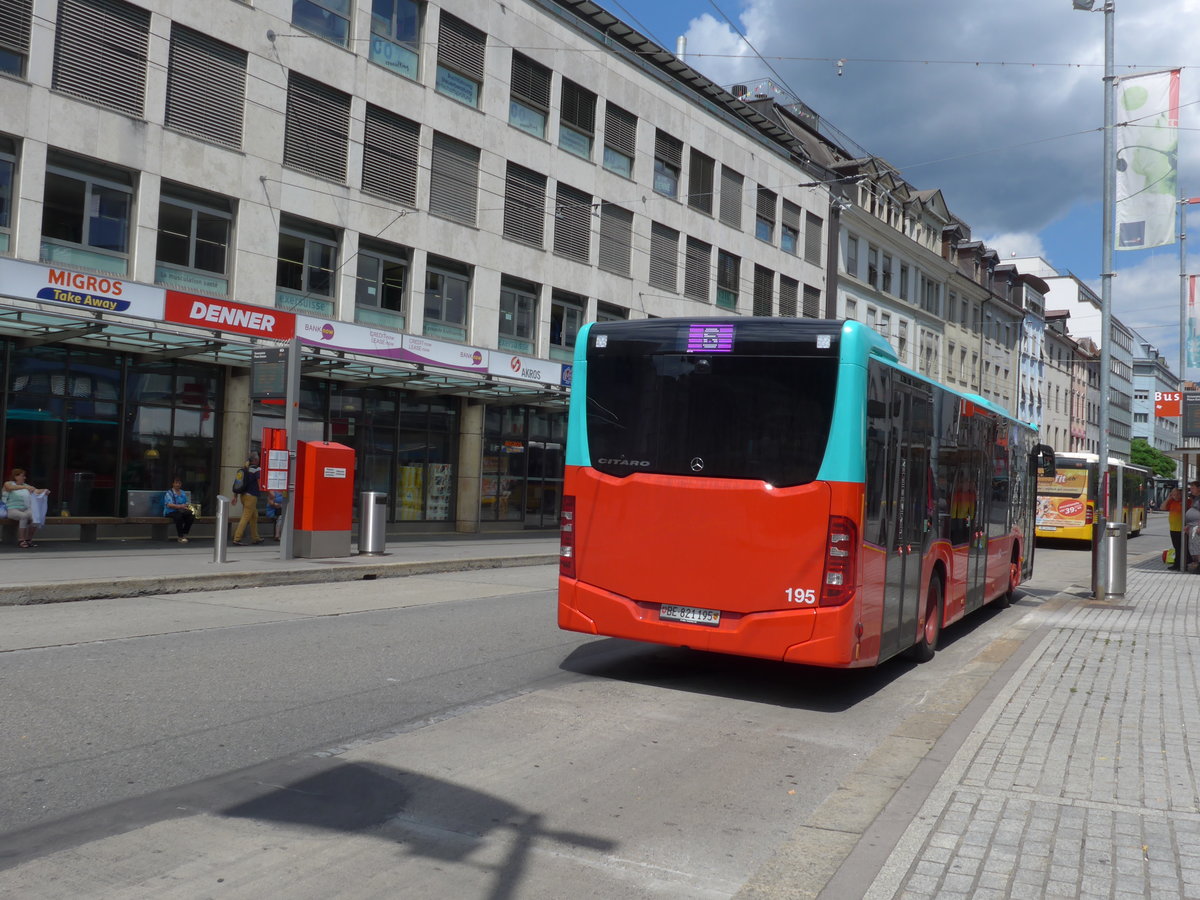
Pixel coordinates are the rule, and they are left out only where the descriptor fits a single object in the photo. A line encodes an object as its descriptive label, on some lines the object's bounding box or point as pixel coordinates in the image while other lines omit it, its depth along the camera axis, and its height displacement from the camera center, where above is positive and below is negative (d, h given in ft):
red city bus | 24.86 +0.11
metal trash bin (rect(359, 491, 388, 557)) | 62.03 -2.85
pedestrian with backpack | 65.87 -1.50
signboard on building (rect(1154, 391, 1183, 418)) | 79.29 +8.21
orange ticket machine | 57.21 -1.39
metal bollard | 52.70 -3.09
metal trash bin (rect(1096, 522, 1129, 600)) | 52.26 -2.26
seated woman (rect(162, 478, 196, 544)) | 65.72 -2.60
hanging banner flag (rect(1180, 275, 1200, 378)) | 80.02 +13.40
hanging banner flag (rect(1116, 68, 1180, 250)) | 48.47 +15.88
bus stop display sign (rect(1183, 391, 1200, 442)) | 76.18 +7.14
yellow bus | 99.71 +1.10
